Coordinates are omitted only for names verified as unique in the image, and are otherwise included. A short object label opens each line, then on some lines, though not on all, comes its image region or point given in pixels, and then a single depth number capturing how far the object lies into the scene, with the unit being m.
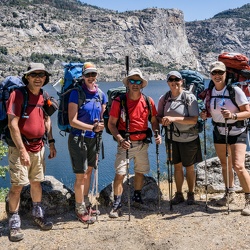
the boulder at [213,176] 6.91
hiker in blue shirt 4.89
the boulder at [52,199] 5.67
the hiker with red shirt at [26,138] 4.46
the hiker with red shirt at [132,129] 5.18
